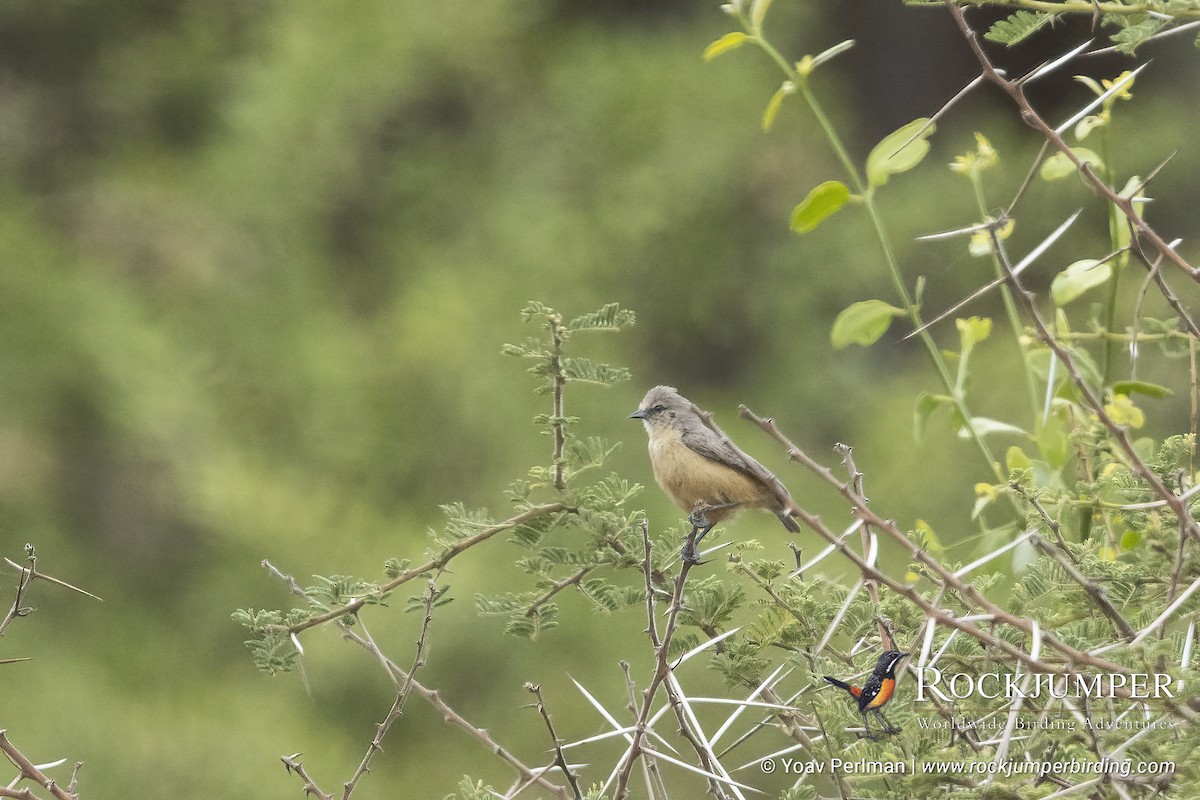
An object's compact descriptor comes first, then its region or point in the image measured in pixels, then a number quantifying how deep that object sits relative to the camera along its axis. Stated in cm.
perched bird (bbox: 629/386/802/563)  724
